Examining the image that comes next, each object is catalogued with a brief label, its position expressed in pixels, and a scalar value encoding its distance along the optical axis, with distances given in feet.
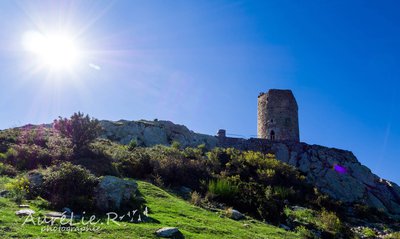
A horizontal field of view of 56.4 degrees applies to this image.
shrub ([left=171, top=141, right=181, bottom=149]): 87.91
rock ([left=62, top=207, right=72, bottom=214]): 34.01
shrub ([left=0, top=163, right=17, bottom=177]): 48.47
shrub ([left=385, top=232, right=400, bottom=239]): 50.24
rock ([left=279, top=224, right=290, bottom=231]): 45.95
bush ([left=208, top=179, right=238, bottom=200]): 54.80
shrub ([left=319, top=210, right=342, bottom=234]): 47.97
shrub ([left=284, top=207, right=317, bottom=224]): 51.14
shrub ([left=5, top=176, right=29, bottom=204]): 35.78
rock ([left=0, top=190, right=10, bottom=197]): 36.83
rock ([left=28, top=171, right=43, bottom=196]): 38.82
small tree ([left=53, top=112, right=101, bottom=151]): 63.16
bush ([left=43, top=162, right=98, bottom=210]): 36.27
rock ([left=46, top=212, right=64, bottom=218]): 31.64
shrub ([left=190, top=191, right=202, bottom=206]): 48.47
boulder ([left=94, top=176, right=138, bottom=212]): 36.94
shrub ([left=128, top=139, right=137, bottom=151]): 76.75
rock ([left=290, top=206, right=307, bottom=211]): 57.77
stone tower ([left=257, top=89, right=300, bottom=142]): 128.88
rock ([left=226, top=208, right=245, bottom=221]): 45.39
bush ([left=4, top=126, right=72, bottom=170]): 55.11
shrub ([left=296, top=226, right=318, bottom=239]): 42.53
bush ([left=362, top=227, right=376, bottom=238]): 51.16
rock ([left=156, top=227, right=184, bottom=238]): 30.45
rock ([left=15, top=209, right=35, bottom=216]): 30.65
